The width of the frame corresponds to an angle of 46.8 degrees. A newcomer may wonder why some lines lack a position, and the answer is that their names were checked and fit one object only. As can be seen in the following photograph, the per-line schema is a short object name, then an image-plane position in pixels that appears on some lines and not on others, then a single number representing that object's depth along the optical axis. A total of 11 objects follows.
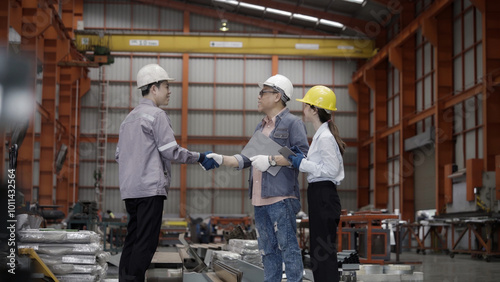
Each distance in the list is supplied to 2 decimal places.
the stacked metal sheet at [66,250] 5.21
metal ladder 28.58
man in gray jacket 4.03
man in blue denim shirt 4.26
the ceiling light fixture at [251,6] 30.02
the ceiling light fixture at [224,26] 25.56
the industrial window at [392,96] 27.53
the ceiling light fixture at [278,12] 29.96
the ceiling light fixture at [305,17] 29.91
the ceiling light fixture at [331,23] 29.98
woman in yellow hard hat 4.24
